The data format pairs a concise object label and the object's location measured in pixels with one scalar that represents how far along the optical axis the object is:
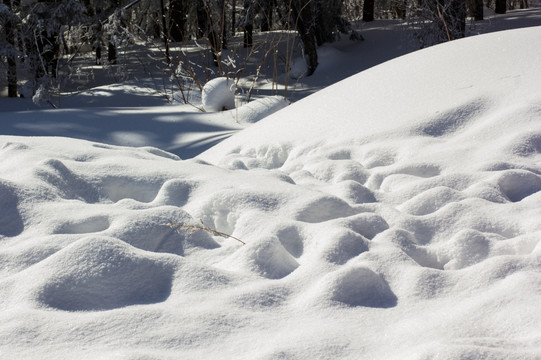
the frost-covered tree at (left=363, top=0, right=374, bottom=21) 16.75
